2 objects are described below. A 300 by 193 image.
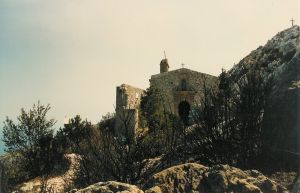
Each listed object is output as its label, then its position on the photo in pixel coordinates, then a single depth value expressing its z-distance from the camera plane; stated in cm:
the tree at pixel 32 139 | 3062
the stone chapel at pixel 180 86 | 4959
